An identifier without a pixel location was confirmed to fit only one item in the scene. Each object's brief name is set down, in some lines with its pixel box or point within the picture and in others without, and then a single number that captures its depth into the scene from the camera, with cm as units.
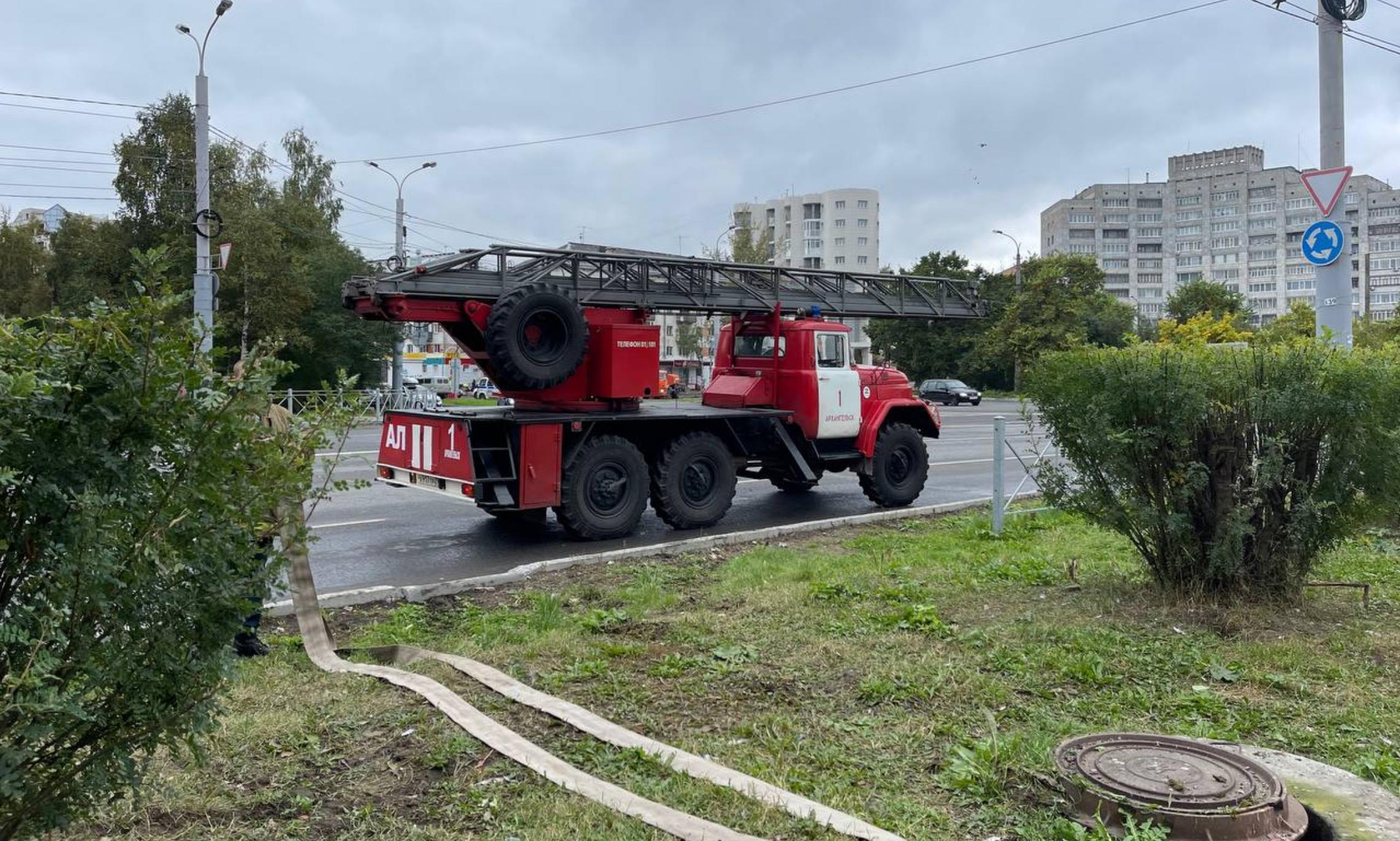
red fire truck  970
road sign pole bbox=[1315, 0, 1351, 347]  923
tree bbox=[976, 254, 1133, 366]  5866
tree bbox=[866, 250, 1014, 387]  6575
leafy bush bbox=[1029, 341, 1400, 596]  595
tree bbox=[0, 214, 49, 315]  4088
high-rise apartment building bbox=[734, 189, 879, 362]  12306
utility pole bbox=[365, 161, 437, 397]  3303
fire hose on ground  331
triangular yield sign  898
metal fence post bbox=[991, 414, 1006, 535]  991
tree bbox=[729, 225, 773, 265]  5147
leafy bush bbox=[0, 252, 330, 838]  216
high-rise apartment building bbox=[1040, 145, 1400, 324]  12950
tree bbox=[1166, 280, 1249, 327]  6944
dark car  5038
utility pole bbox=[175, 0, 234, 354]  1791
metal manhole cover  329
